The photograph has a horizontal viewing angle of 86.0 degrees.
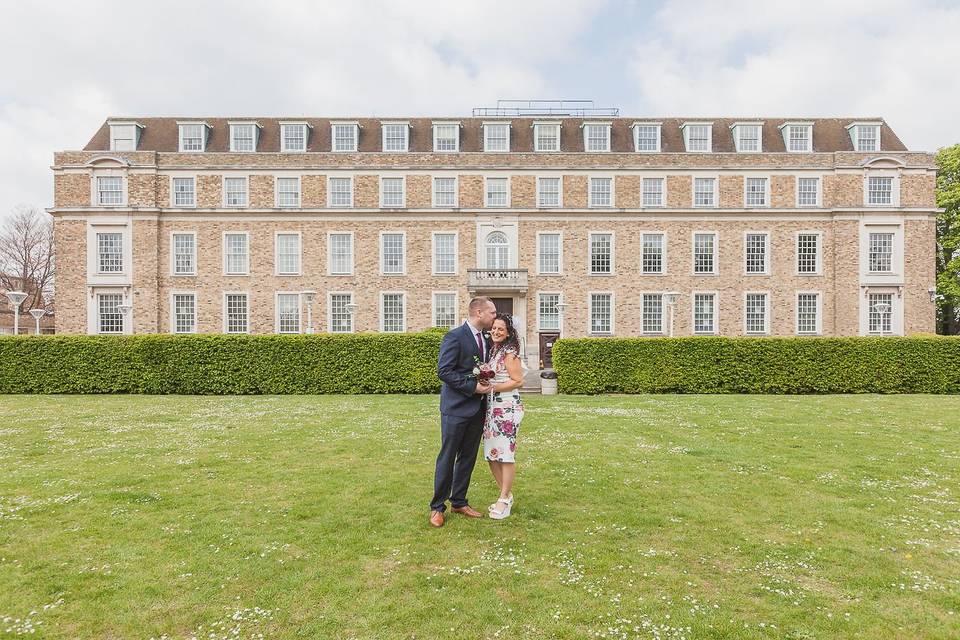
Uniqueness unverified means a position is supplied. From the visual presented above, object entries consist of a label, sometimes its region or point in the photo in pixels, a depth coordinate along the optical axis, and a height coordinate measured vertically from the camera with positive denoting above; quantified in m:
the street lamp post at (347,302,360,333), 30.56 +0.54
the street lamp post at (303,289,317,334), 27.71 +1.23
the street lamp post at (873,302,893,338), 28.78 +0.39
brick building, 30.05 +4.89
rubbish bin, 17.34 -2.16
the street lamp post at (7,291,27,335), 19.52 +0.91
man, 4.93 -0.79
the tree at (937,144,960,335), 35.59 +5.32
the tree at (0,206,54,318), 49.62 +6.19
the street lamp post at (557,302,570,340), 30.42 +0.37
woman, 5.02 -0.93
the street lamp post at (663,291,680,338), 27.93 +1.14
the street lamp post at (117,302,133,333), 29.90 +0.65
